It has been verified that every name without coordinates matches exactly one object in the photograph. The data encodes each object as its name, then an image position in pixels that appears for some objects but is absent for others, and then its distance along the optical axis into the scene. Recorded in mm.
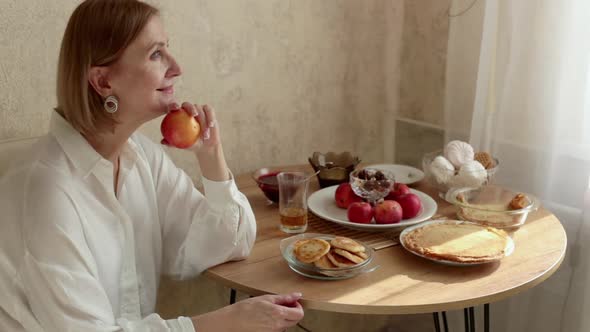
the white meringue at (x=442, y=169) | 1906
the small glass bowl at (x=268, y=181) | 1884
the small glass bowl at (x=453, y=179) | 1884
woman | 1312
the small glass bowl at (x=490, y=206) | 1722
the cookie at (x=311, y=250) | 1482
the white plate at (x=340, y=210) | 1705
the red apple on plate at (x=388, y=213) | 1704
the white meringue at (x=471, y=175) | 1879
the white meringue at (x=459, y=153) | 1918
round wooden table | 1372
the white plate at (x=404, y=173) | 2053
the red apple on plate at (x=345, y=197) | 1820
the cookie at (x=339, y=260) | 1470
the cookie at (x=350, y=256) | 1479
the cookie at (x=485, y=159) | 1938
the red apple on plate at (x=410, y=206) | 1753
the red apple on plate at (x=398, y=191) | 1809
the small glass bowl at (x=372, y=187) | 1783
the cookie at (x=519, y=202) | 1746
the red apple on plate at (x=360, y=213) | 1708
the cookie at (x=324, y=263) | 1467
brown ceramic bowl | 2008
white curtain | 1931
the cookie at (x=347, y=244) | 1507
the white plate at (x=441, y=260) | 1512
